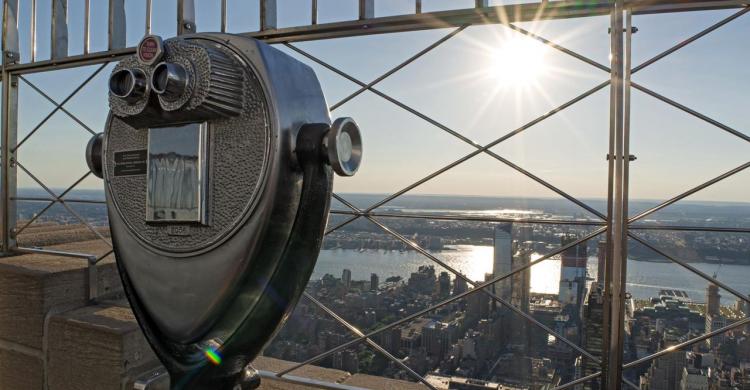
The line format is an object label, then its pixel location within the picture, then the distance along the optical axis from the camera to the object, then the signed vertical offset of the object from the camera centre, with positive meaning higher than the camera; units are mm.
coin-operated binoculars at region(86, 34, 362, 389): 833 +8
